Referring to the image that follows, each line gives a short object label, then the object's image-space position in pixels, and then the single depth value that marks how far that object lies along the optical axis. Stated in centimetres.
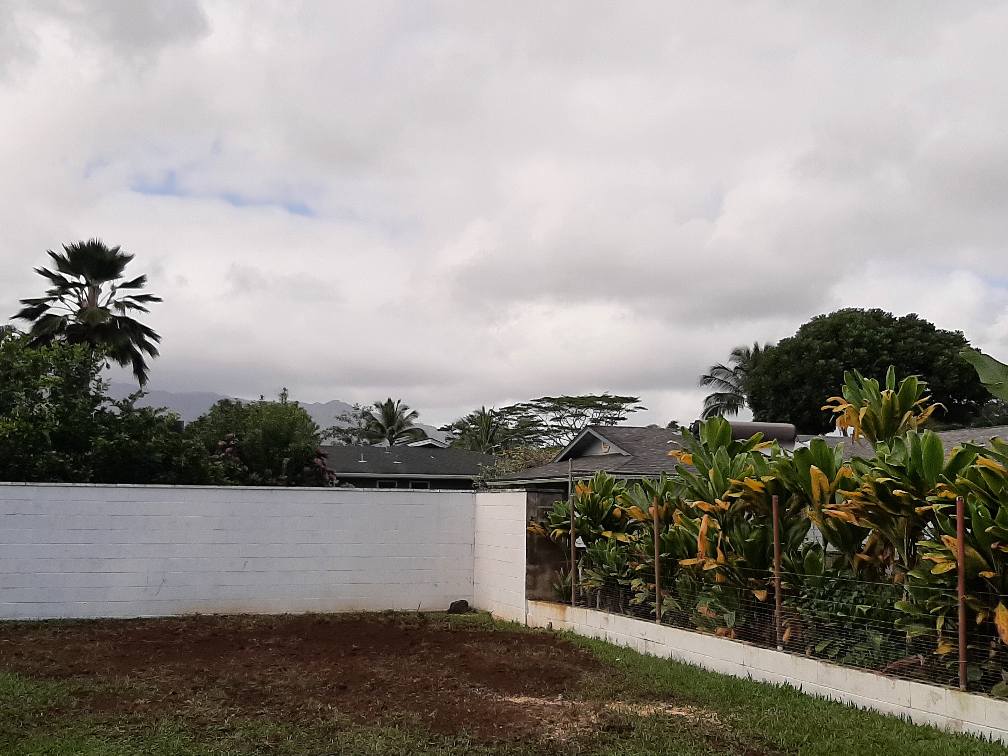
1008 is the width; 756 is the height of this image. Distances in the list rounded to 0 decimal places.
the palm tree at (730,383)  4159
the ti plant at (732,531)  849
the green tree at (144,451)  1537
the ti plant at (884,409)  833
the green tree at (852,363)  3391
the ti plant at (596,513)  1110
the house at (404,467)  3519
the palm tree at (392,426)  5516
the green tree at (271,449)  2275
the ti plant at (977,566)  619
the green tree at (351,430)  5800
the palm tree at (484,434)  5181
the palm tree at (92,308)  2195
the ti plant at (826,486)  772
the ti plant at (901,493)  673
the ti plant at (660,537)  955
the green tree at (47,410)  1428
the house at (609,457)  1948
